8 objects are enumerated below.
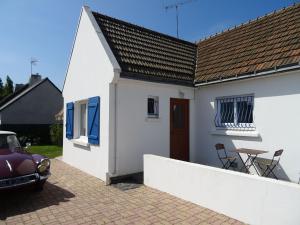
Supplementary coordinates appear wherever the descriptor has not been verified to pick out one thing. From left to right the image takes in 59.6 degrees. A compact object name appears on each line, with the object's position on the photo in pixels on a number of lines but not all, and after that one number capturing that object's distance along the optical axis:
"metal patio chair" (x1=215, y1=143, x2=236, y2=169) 8.65
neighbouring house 23.49
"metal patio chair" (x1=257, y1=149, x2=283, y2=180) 7.52
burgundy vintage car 5.93
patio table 7.48
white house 7.70
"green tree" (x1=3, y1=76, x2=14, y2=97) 46.59
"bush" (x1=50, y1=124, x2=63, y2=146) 20.67
